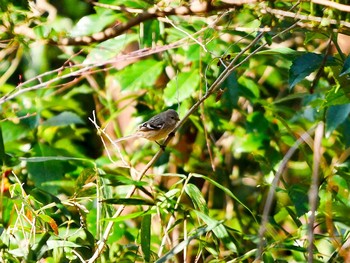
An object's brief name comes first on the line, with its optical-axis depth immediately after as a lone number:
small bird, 8.30
